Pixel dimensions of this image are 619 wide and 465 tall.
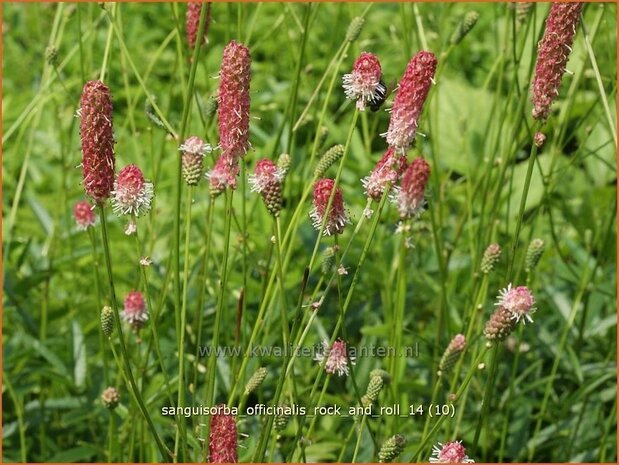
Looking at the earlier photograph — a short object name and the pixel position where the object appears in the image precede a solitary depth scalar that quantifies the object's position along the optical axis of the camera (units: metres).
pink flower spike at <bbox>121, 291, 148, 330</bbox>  1.47
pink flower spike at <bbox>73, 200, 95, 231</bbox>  1.48
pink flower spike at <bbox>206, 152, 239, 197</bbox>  1.33
